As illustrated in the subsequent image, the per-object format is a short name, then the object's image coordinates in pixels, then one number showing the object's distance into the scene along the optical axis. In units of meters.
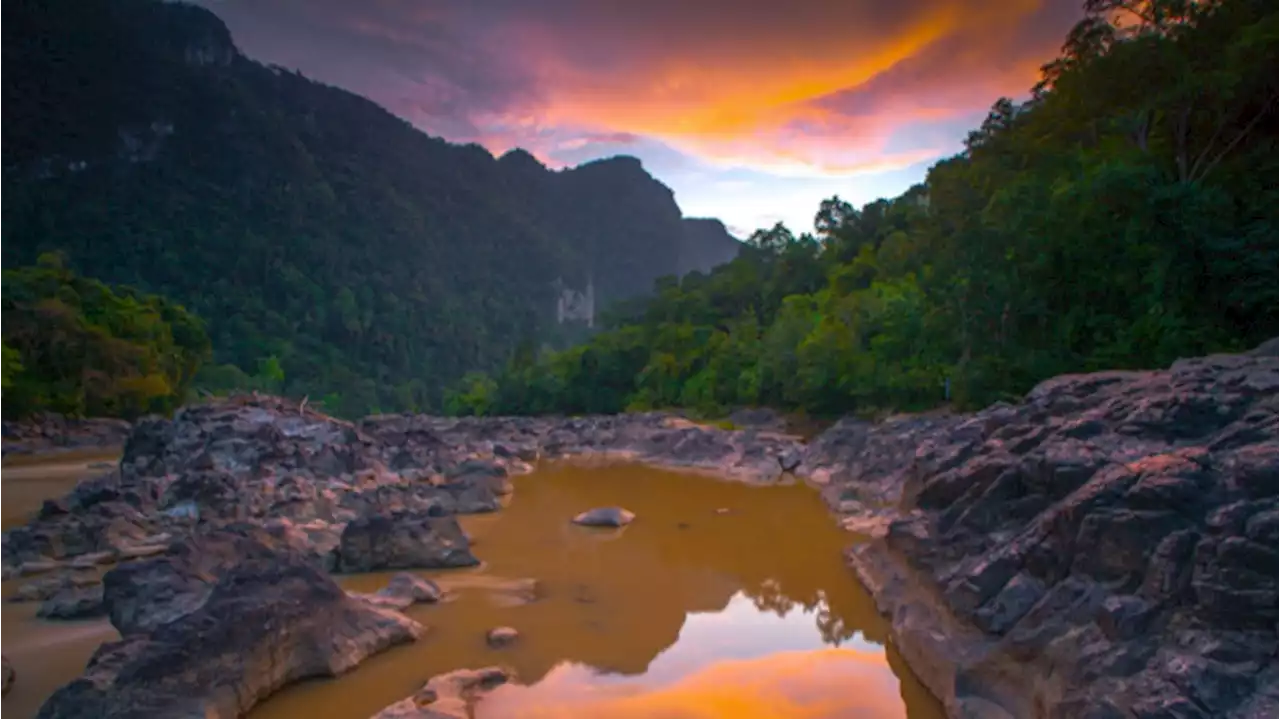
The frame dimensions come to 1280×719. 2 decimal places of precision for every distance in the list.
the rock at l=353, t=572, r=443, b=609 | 8.33
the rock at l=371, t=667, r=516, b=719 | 5.66
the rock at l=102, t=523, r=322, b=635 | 6.82
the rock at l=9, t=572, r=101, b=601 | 8.52
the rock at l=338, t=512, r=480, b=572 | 9.91
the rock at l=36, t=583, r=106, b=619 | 7.77
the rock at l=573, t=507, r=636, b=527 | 13.51
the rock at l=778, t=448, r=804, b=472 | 20.53
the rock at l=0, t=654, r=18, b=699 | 5.88
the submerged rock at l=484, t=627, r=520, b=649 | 7.45
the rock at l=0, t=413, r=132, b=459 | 23.94
